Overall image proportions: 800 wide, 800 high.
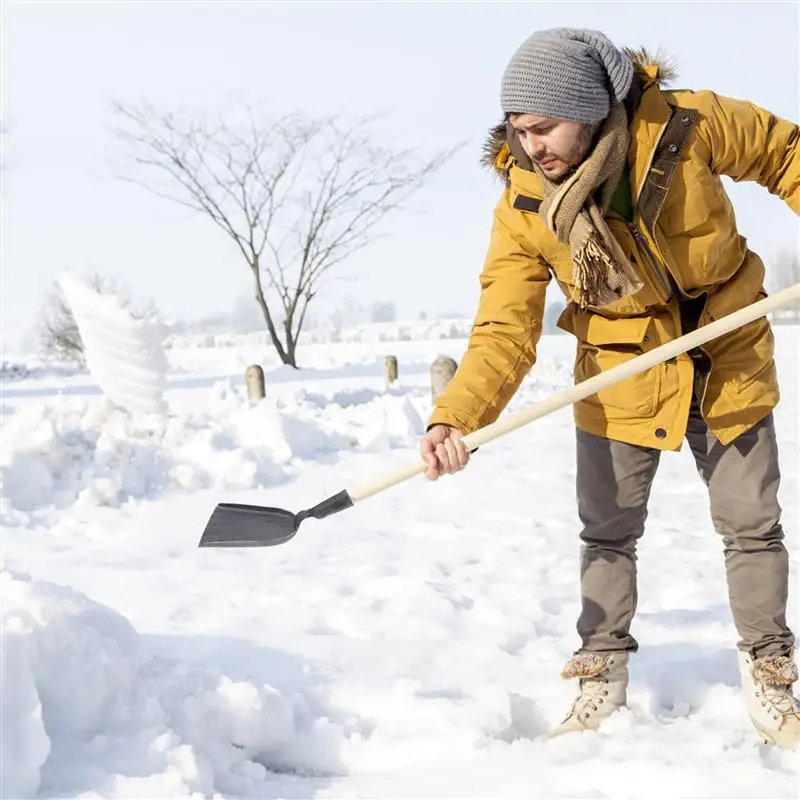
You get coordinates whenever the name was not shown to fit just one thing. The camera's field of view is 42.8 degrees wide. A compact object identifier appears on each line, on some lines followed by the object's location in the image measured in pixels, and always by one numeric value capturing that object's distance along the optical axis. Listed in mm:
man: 2416
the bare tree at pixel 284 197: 19844
